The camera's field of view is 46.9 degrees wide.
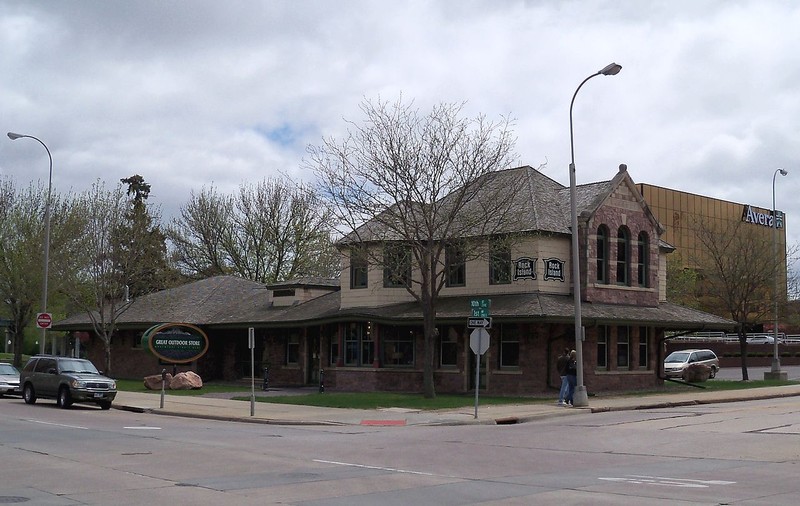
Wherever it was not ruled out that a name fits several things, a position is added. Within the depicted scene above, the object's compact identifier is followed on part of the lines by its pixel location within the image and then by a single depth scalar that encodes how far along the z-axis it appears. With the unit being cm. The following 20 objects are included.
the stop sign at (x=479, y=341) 2523
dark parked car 2947
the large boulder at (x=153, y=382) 3856
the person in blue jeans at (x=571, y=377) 2892
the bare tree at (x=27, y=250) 4606
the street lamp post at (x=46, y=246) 3950
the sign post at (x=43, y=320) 3884
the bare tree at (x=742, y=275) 4294
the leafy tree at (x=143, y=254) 4453
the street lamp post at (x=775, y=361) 4347
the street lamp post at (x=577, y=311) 2783
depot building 3250
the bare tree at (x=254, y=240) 6047
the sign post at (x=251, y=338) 2797
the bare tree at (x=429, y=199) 3022
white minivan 4384
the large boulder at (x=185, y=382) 3828
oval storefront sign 3825
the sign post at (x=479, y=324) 2527
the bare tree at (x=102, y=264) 4306
